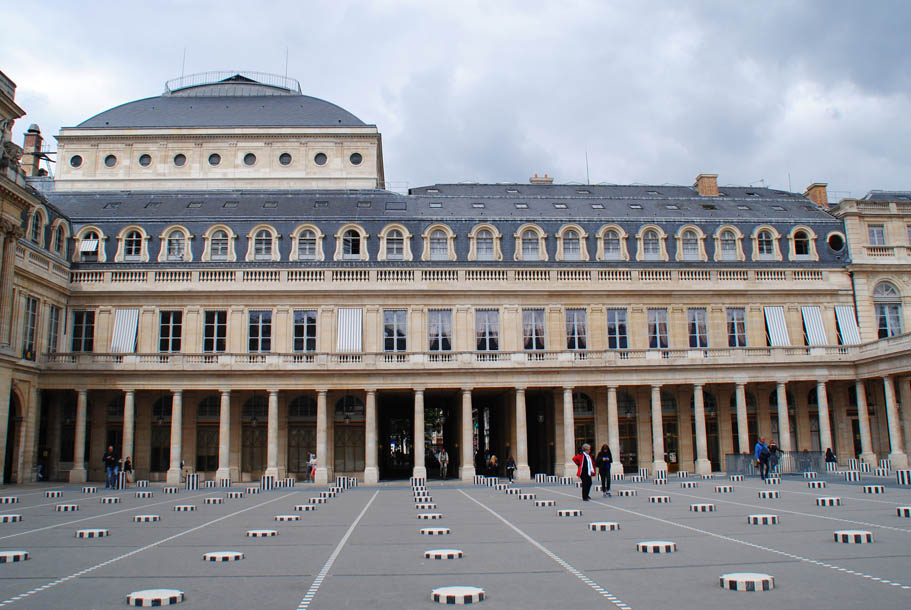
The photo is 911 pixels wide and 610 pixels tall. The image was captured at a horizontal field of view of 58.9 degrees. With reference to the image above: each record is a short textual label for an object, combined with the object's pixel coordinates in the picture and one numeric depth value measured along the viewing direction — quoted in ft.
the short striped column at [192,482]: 135.13
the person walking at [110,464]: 130.21
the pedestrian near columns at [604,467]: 94.17
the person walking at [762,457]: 119.44
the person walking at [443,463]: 156.76
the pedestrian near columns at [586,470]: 85.97
